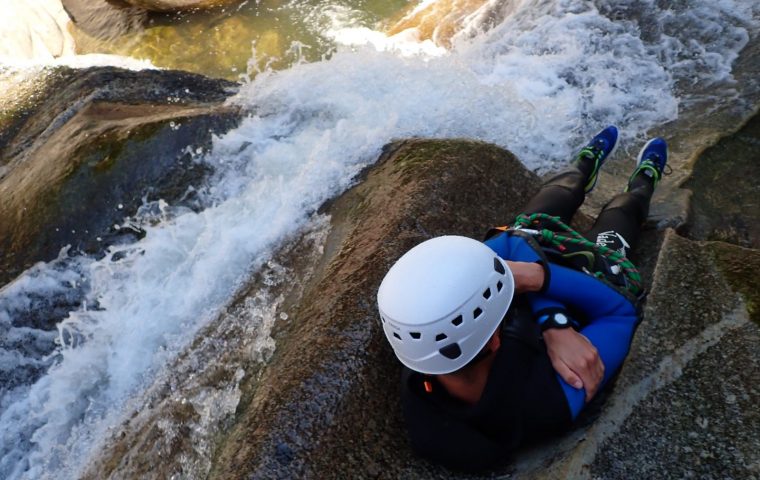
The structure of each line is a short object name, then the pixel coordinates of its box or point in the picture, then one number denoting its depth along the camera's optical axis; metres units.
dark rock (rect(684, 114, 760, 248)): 4.28
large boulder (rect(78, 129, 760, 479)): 2.37
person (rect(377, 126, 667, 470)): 2.32
